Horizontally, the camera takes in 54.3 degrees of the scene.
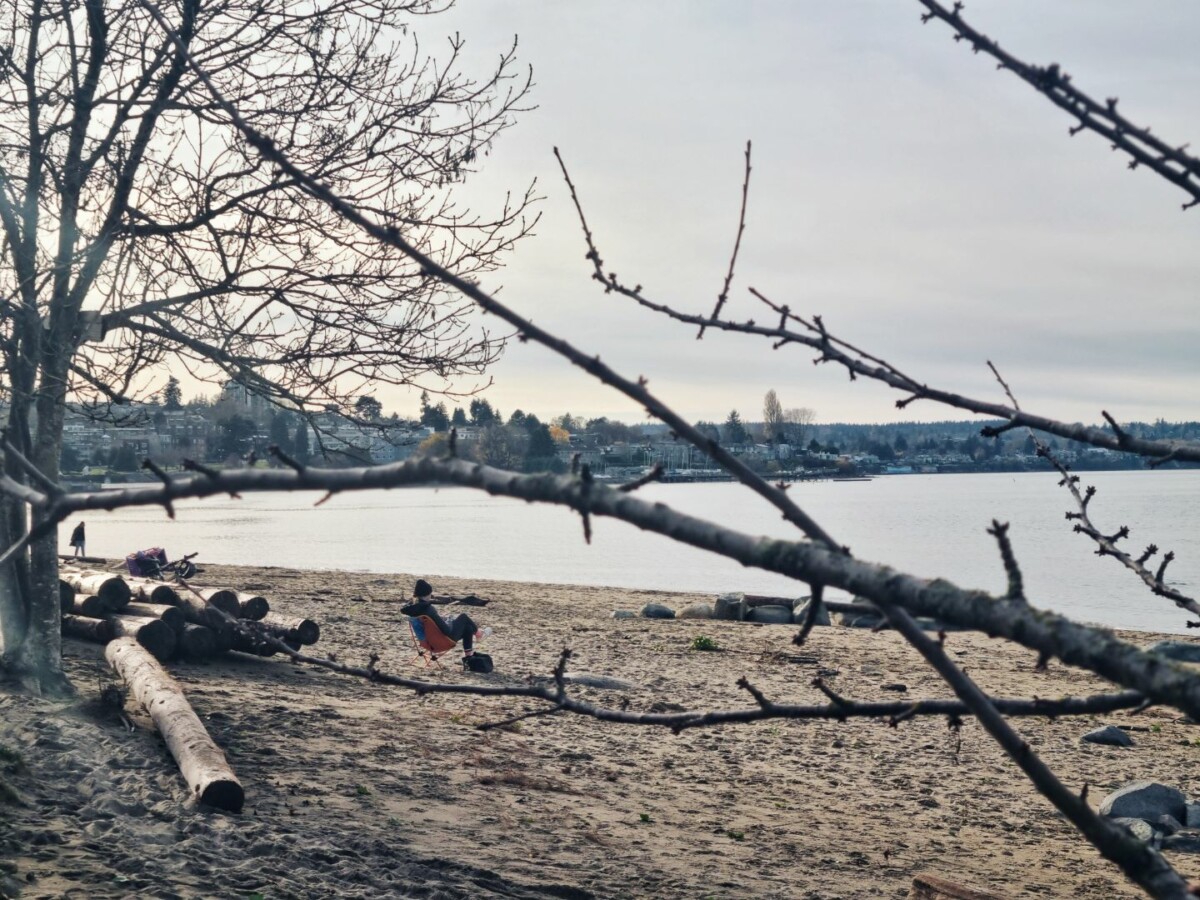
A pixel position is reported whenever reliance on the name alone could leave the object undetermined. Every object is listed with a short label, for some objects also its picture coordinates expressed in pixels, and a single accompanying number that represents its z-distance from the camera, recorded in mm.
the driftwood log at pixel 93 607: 12242
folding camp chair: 14062
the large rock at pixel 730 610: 24078
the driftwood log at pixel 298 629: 12960
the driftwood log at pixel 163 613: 11883
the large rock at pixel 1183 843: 8900
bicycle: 16875
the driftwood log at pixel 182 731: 6961
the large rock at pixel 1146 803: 9477
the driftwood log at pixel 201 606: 12250
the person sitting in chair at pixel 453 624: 14117
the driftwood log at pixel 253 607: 13367
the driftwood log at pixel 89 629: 11812
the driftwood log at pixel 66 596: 12672
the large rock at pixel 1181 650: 19922
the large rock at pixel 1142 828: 9016
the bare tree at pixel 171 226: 8531
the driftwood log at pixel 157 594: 12906
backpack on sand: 14203
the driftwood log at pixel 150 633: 11484
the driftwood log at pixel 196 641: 12031
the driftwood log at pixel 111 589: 12391
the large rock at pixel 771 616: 23867
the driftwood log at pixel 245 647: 11781
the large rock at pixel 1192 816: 9391
